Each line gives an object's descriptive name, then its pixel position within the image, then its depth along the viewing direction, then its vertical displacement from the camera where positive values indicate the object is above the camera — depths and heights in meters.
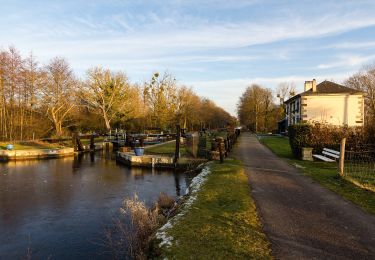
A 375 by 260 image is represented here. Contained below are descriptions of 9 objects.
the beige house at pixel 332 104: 37.56 +2.91
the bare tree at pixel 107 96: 45.62 +4.36
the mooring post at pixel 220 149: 16.34 -1.20
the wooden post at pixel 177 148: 19.49 -1.40
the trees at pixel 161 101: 50.66 +4.32
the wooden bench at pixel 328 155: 15.21 -1.41
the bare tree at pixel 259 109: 69.69 +4.10
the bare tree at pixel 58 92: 37.03 +4.03
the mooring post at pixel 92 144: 31.67 -2.02
